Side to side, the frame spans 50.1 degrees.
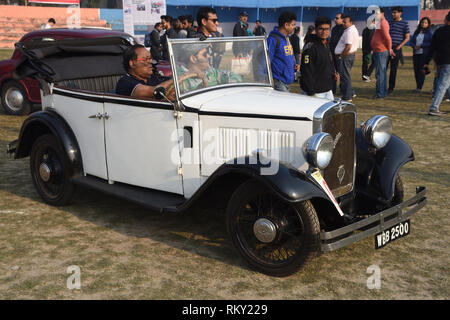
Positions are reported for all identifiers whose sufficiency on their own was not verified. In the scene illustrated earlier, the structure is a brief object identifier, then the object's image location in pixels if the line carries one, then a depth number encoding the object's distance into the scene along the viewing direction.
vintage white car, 3.46
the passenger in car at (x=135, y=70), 4.53
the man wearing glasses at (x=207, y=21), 6.46
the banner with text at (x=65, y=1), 19.10
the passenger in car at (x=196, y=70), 3.99
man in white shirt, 10.63
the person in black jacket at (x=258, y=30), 16.12
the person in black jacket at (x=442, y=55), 8.96
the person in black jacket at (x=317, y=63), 6.52
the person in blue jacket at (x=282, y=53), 6.46
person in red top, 10.80
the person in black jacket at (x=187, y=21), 11.62
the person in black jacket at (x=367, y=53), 12.99
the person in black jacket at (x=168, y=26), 12.10
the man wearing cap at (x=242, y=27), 14.08
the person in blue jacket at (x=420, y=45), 12.08
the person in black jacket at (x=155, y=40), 12.57
